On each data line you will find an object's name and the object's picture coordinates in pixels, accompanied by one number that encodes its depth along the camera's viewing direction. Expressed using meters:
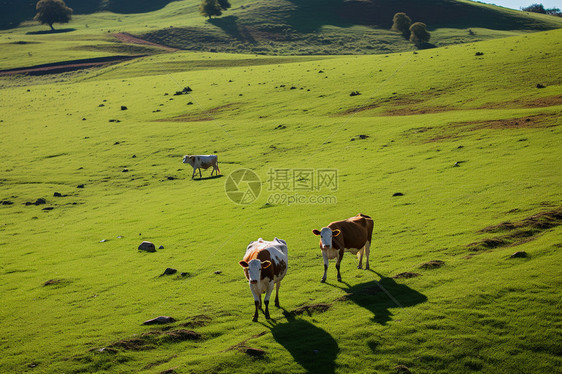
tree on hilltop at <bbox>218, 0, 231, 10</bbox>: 145.12
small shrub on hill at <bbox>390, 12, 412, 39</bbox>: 111.62
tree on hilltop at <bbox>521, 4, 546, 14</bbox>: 174.88
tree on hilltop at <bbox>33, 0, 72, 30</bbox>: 140.12
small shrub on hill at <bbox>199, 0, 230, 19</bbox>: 130.88
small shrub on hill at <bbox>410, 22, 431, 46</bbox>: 104.69
